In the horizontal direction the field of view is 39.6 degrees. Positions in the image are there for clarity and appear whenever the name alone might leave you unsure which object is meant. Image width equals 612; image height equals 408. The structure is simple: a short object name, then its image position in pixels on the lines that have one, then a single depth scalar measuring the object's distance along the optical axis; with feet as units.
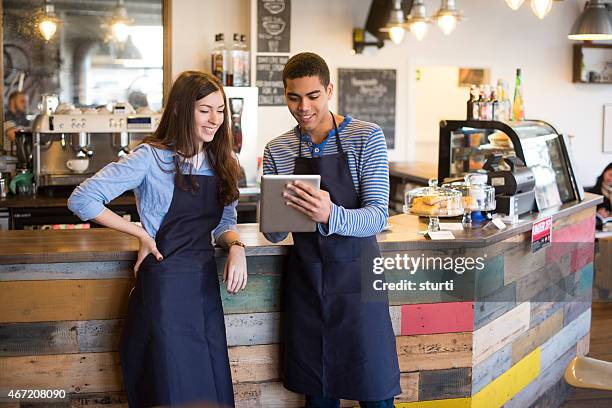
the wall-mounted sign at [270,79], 24.17
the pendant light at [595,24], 20.03
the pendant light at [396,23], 23.12
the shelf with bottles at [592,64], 29.30
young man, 8.81
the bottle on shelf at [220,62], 22.39
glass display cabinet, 13.55
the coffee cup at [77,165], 19.56
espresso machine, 19.24
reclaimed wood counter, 9.30
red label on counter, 12.26
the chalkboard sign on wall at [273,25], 23.99
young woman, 8.49
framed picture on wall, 28.82
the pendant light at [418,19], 21.93
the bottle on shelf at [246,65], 22.53
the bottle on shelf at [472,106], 14.20
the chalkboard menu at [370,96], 26.12
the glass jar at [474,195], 11.95
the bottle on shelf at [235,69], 22.38
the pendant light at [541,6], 15.55
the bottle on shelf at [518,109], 15.05
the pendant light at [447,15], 20.94
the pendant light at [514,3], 15.16
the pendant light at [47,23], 22.38
